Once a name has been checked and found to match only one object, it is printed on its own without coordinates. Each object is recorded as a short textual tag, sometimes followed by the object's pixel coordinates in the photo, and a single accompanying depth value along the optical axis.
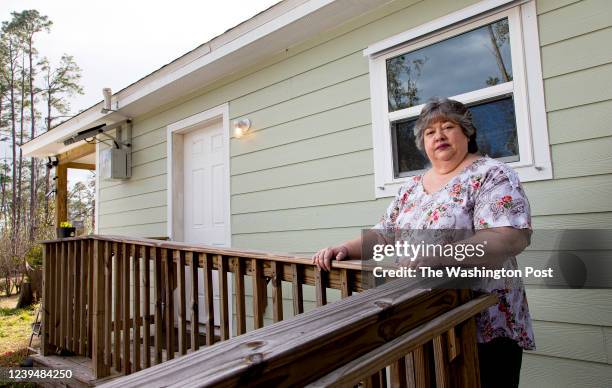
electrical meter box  4.93
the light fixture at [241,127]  3.65
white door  4.03
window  2.13
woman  1.11
